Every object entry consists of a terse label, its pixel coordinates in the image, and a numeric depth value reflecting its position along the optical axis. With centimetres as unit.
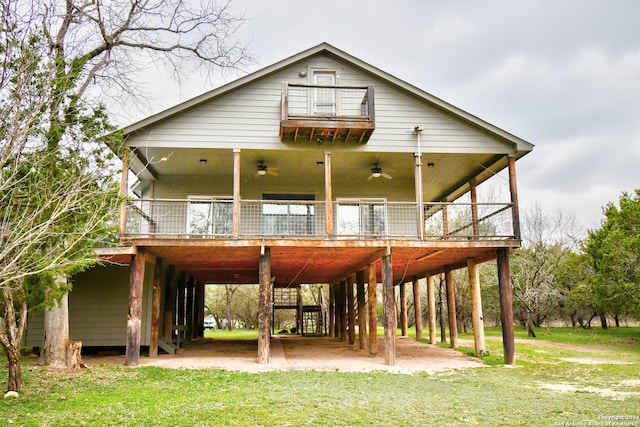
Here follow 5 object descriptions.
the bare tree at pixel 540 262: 2819
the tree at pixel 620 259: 2053
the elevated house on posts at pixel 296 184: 1323
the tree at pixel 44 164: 595
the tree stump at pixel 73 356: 1122
